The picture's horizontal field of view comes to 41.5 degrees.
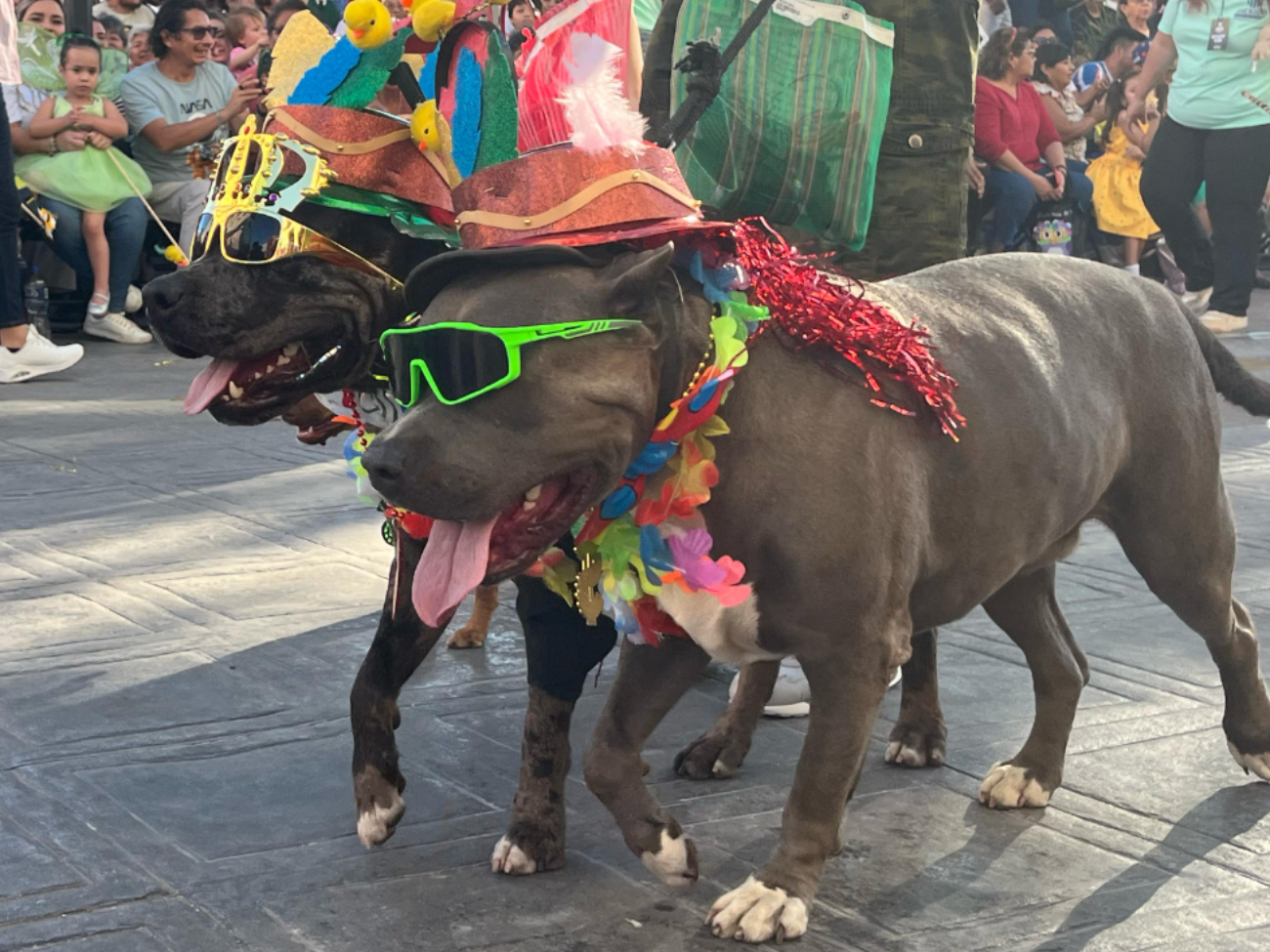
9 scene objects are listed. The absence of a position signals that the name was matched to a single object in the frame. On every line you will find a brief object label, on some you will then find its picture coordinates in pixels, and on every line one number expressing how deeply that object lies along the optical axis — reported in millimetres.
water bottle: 10344
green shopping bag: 4141
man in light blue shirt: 10992
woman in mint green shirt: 10352
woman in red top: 13125
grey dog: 2896
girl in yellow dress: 14562
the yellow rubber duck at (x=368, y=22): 3387
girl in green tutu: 10453
